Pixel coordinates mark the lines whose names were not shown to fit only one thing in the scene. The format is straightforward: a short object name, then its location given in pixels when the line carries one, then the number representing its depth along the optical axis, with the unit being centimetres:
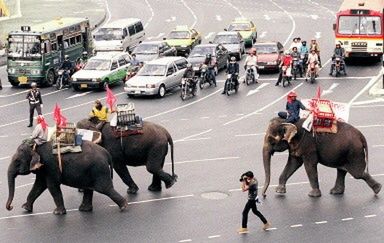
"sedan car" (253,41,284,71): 4191
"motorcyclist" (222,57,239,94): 3728
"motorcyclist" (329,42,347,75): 4047
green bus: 4062
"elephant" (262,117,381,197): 2186
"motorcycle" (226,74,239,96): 3717
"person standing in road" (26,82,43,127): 3216
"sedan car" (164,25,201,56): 4888
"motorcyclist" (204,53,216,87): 3916
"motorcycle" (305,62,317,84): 3941
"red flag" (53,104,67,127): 2112
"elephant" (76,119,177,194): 2231
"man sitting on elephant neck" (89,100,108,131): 2270
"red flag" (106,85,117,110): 2399
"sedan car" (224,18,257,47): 5197
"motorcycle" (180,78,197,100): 3662
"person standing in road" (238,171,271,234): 1930
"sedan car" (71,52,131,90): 3919
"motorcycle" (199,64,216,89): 3894
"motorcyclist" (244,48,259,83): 3941
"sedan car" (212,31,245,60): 4649
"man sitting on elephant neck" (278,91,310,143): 2172
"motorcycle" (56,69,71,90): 4044
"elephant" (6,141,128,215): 2069
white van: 4894
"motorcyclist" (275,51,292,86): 3828
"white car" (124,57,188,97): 3719
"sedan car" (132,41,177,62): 4456
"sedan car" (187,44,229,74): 4244
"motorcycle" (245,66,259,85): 3949
